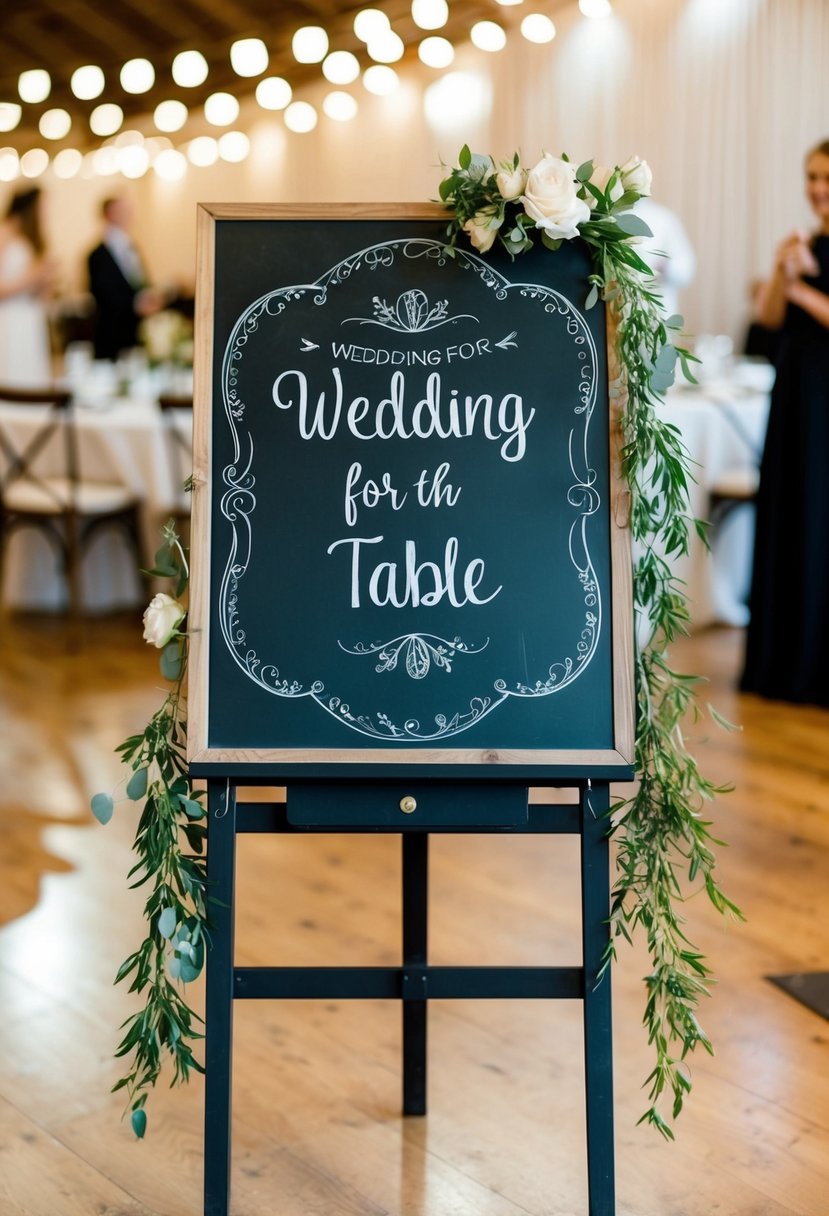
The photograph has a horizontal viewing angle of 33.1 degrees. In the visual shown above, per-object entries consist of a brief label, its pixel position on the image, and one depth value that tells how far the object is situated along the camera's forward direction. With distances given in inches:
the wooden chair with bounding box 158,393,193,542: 201.8
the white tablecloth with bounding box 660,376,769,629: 204.5
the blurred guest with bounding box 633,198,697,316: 231.8
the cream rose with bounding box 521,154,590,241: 63.2
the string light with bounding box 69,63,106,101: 359.3
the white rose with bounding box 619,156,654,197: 64.9
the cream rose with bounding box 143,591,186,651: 66.7
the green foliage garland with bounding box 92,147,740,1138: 64.6
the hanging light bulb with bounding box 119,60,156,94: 323.0
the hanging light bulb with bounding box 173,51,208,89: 319.6
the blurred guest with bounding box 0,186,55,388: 243.3
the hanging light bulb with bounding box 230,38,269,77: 309.4
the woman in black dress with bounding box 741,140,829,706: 171.0
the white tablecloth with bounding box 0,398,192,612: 206.2
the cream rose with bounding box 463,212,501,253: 64.5
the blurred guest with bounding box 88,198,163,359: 290.5
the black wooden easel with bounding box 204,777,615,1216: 66.7
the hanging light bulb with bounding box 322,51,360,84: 320.2
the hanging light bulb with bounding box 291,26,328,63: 302.6
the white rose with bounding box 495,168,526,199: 63.5
